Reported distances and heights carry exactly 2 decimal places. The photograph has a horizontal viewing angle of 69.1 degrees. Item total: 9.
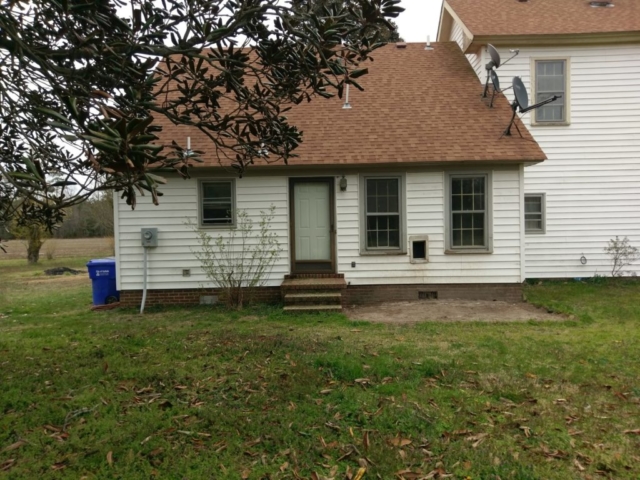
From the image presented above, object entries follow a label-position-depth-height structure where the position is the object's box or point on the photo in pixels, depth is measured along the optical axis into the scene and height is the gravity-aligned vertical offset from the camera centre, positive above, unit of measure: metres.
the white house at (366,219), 9.46 +0.38
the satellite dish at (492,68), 10.04 +3.72
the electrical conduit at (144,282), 9.24 -0.87
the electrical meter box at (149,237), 9.45 +0.04
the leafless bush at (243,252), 9.46 -0.29
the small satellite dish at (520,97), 9.27 +2.77
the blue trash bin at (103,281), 9.83 -0.88
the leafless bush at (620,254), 11.30 -0.49
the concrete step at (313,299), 8.74 -1.16
